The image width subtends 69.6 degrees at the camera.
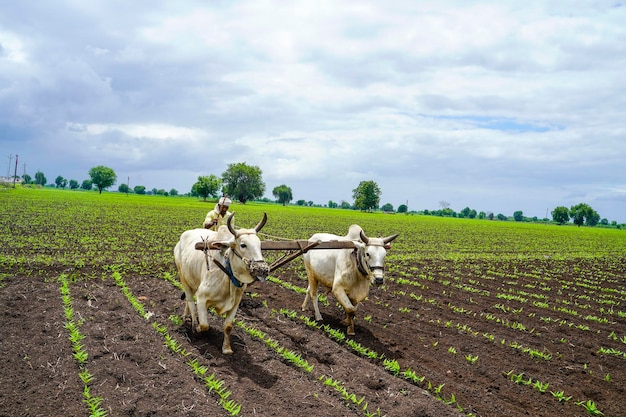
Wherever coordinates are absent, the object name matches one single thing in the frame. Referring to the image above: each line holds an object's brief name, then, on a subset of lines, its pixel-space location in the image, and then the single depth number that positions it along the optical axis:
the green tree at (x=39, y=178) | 188.00
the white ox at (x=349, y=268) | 8.25
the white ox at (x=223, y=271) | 6.86
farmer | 10.25
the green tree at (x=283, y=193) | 168.00
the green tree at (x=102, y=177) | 129.62
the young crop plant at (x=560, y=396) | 6.85
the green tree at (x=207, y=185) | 110.24
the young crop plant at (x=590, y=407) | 6.49
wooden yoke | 7.50
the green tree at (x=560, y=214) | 132.25
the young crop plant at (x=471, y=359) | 8.02
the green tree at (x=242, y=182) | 119.88
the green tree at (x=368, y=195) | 119.88
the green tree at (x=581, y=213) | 125.69
